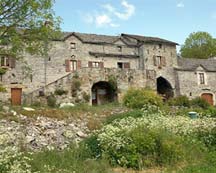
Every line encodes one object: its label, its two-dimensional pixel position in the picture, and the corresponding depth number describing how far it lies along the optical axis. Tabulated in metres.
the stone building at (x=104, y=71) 19.21
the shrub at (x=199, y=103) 18.72
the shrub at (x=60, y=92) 18.30
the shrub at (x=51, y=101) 17.64
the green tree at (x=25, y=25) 12.08
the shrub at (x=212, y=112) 12.12
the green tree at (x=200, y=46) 34.57
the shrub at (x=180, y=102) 18.43
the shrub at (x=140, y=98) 15.65
